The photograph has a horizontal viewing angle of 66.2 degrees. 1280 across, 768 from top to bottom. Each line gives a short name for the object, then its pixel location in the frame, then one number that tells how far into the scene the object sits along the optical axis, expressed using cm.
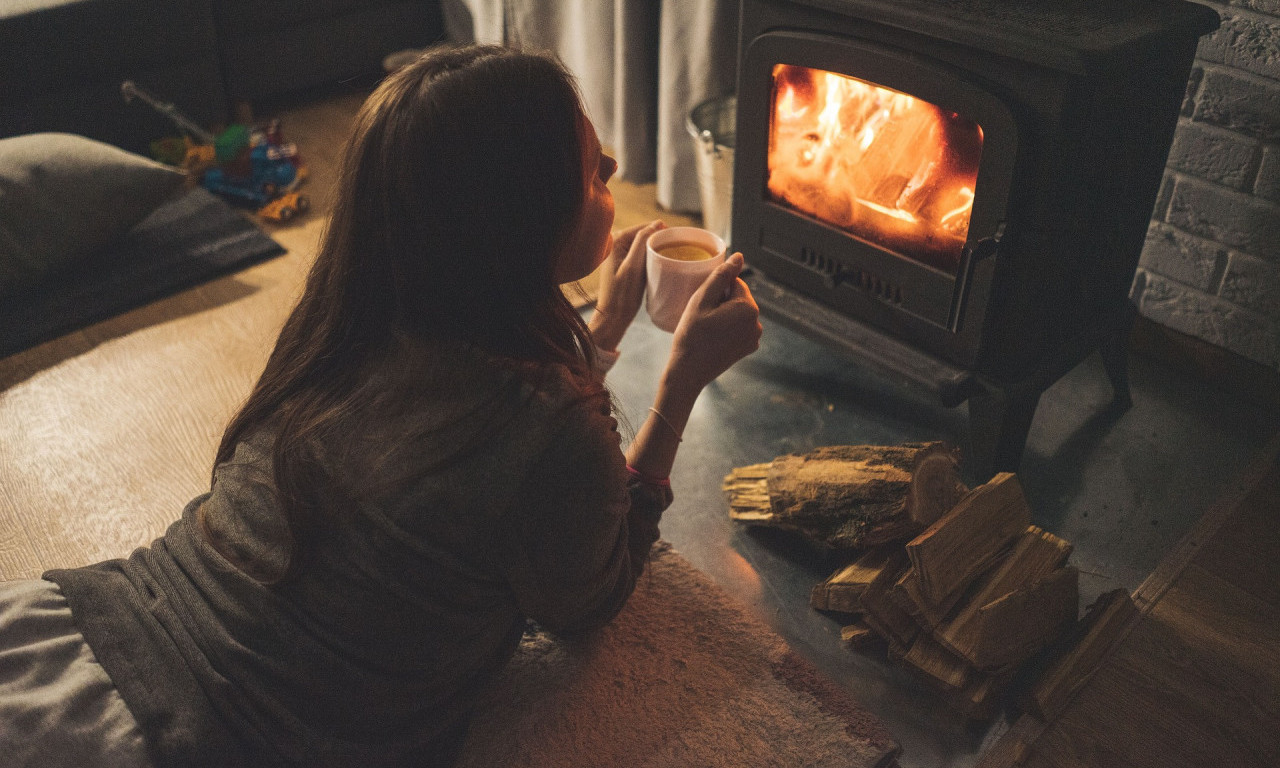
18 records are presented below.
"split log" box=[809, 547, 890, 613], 130
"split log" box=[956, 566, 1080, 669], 119
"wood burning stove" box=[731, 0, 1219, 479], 125
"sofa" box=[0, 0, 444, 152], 233
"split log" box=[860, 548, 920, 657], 125
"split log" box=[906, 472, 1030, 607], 122
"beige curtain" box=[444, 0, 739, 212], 220
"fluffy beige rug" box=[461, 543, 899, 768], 115
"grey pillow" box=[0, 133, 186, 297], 196
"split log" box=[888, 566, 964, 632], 121
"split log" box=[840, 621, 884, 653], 128
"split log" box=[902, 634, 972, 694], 118
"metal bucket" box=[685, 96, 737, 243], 209
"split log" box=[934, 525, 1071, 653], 120
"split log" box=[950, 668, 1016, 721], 117
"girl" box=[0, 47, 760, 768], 80
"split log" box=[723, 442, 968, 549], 131
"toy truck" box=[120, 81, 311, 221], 245
